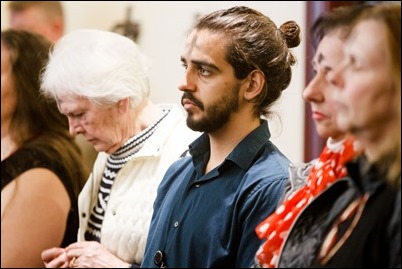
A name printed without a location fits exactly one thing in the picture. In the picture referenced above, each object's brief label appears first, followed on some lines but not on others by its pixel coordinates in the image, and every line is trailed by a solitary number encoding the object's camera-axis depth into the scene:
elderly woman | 2.92
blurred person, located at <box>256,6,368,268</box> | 2.23
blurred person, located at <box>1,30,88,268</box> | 2.77
